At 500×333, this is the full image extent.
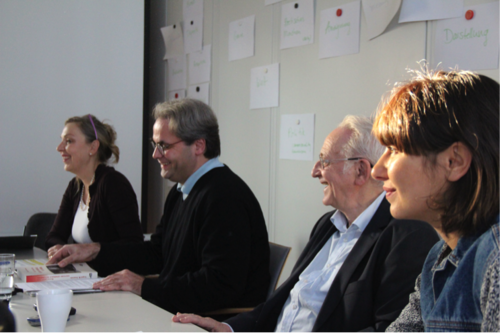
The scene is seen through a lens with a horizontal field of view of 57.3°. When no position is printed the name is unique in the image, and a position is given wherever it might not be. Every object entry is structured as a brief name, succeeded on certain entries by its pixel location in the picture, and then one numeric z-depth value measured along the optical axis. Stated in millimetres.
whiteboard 3342
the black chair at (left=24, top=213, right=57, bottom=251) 3025
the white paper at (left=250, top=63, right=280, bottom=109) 2744
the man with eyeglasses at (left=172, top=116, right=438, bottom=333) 1240
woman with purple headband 2529
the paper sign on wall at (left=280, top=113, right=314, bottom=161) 2510
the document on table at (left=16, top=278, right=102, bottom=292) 1553
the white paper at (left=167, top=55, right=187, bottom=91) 3630
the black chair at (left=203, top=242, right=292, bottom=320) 1799
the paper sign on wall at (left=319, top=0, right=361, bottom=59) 2246
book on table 1660
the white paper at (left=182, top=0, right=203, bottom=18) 3439
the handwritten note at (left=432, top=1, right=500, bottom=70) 1720
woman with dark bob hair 793
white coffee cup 1084
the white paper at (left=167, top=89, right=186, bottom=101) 3639
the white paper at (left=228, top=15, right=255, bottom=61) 2924
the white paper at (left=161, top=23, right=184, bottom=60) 3652
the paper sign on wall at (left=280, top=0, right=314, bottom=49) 2492
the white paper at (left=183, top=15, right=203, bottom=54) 3432
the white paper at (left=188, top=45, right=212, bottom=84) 3336
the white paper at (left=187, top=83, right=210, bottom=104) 3344
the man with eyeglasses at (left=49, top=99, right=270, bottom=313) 1736
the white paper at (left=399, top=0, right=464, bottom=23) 1844
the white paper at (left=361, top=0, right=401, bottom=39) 2061
